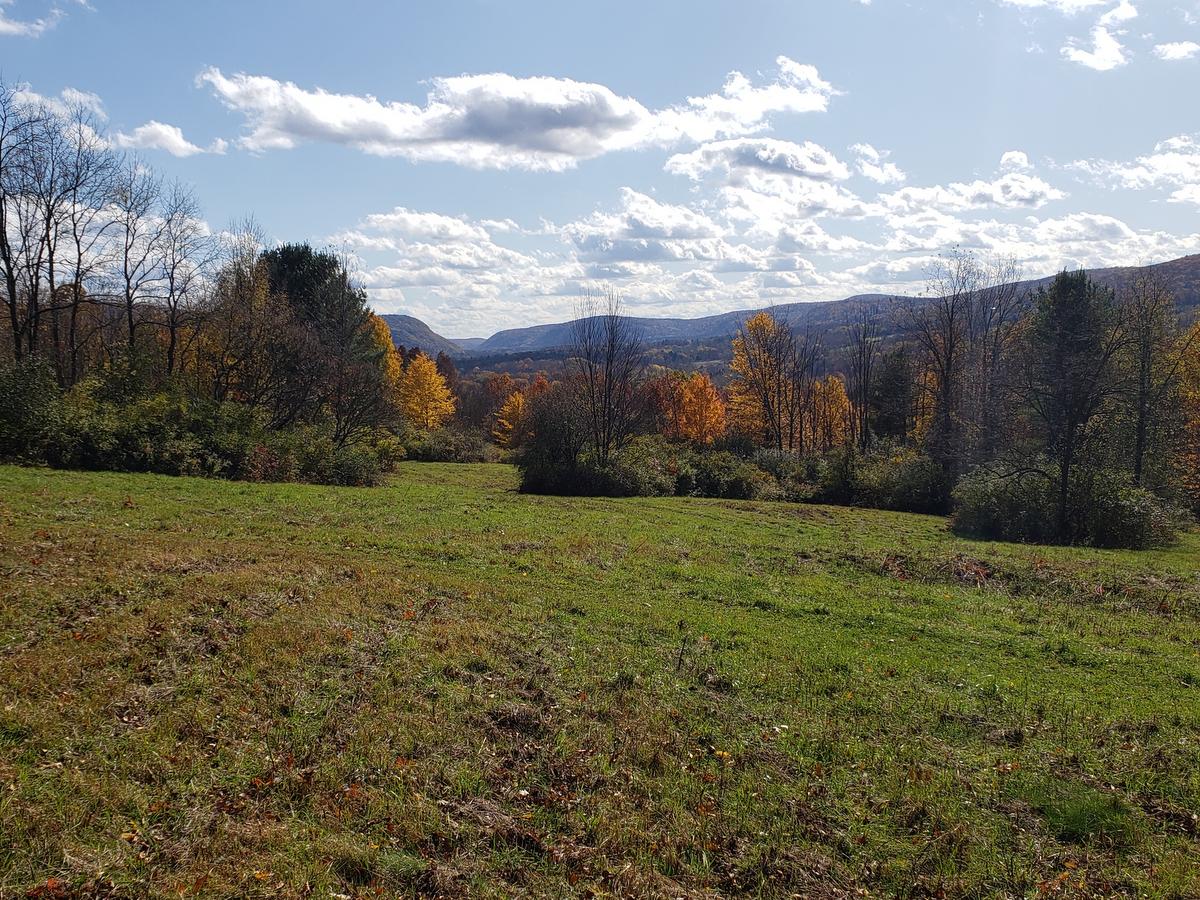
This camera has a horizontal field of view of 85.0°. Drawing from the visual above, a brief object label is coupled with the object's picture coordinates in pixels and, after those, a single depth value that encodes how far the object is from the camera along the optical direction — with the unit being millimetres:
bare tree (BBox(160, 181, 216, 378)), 30750
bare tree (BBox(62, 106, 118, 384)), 27094
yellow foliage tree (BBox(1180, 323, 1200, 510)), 33528
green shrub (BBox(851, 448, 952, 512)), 30797
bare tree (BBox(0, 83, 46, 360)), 24312
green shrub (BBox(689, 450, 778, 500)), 31781
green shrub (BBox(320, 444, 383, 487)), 25484
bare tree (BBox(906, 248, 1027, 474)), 34938
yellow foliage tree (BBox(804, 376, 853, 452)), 57425
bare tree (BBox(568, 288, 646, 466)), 36219
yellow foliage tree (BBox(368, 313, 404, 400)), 48938
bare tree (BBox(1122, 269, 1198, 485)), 31312
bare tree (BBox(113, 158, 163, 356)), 29312
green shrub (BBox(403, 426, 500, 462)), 44438
